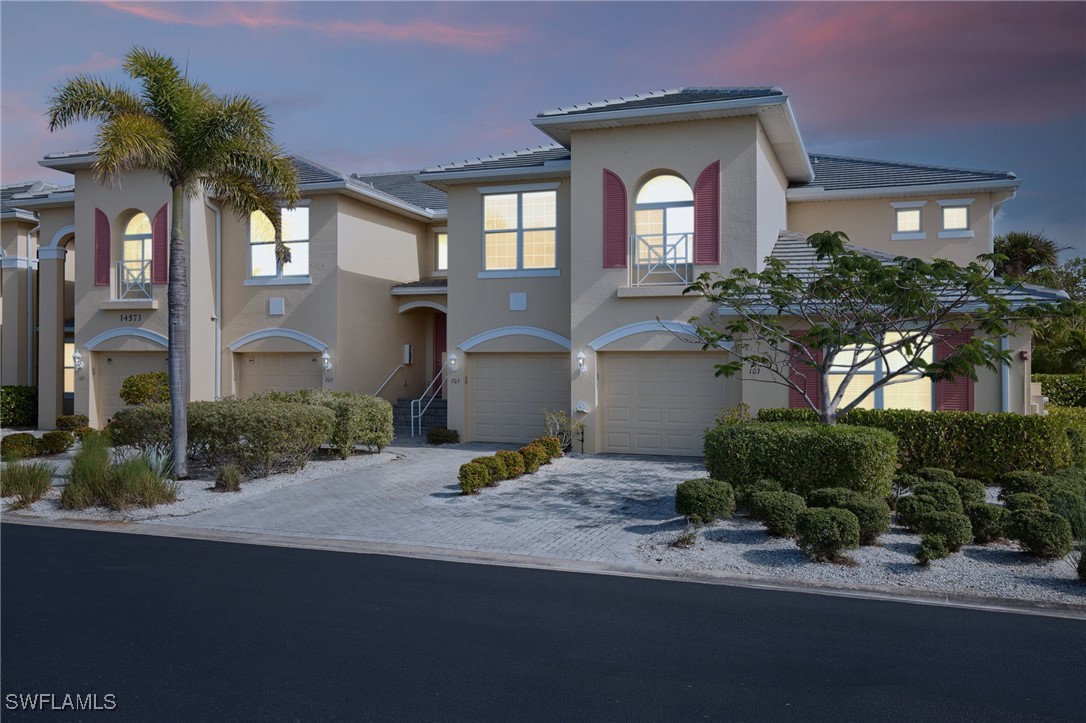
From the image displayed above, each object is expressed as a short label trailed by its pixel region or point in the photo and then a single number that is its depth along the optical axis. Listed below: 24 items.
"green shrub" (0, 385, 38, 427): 23.39
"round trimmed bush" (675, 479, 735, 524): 9.95
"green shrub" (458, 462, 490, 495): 12.50
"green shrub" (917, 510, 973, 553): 8.62
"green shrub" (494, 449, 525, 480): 13.64
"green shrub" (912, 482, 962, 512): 9.47
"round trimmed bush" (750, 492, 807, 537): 9.27
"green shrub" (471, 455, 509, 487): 13.07
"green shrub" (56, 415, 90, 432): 21.52
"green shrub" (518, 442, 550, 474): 14.41
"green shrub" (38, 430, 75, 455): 17.38
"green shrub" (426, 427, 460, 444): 18.67
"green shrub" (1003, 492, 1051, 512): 9.13
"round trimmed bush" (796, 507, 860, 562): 8.38
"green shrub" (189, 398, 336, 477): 13.94
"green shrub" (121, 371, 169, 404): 19.84
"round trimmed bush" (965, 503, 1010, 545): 8.91
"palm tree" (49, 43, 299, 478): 12.77
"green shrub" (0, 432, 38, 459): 16.73
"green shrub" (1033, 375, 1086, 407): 24.52
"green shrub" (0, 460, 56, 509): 12.23
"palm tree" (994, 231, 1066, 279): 28.45
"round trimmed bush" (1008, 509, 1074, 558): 8.23
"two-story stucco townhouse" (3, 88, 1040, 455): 16.14
